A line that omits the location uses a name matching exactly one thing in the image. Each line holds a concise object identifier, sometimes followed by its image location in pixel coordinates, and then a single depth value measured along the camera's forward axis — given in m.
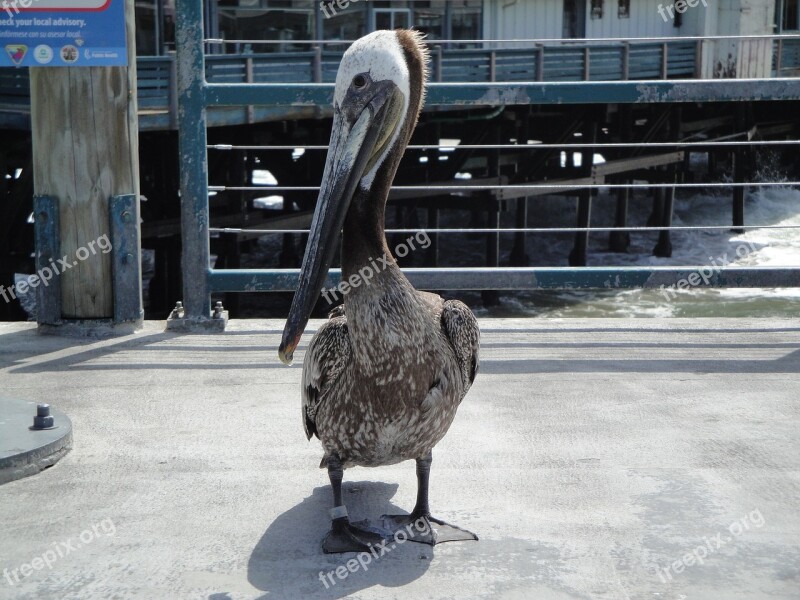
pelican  3.01
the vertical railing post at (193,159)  5.37
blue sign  5.32
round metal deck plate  3.52
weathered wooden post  5.47
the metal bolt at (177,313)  5.72
